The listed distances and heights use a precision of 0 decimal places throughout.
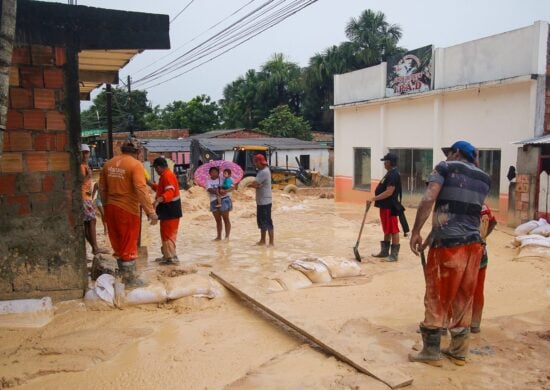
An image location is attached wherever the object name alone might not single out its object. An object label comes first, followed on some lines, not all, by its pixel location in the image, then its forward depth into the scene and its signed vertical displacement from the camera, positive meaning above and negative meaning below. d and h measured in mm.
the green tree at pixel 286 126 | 35844 +2561
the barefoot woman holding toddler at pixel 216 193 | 8578 -580
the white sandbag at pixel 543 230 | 8406 -1221
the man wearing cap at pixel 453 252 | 3611 -687
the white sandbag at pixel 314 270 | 5898 -1342
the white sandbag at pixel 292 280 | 5693 -1419
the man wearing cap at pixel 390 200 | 7070 -583
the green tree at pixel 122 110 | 44341 +4701
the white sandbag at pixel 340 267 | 6117 -1358
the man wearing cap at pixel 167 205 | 6746 -625
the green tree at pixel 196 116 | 42719 +3862
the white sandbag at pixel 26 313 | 4441 -1430
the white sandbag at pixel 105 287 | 4957 -1319
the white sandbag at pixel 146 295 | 4969 -1388
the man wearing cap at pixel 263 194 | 8062 -565
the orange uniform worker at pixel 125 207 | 5238 -505
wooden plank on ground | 3199 -1438
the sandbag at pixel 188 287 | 5082 -1344
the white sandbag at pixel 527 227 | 8766 -1214
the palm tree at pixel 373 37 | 34031 +8695
